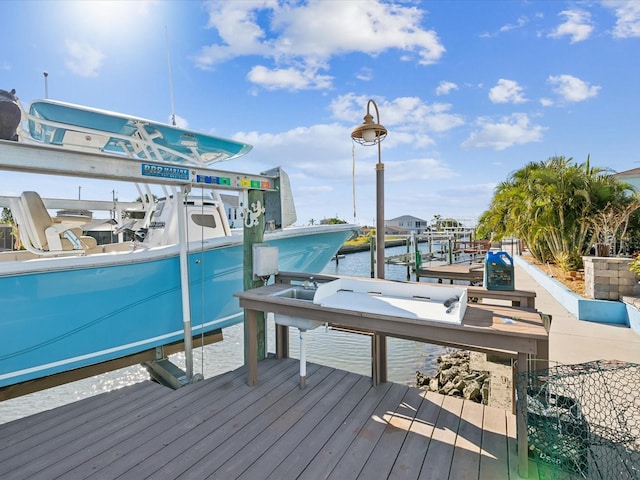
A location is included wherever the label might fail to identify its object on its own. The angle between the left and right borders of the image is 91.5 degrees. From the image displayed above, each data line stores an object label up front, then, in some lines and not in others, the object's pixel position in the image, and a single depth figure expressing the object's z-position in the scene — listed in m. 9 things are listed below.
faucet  3.31
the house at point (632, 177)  18.73
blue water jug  2.52
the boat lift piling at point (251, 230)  3.42
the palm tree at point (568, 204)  8.67
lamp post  3.07
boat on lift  2.58
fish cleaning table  1.82
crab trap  1.61
